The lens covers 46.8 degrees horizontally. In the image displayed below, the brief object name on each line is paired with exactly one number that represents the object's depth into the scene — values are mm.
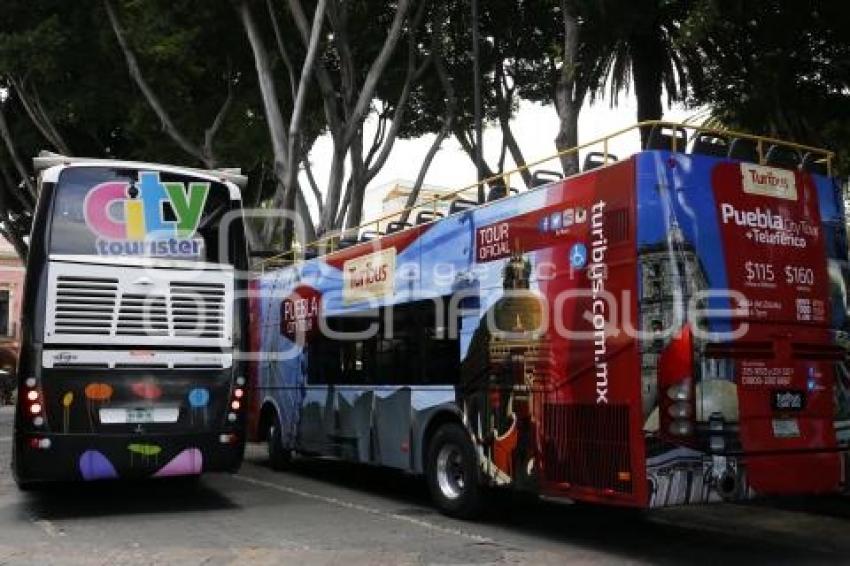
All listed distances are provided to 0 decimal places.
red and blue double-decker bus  7582
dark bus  9680
